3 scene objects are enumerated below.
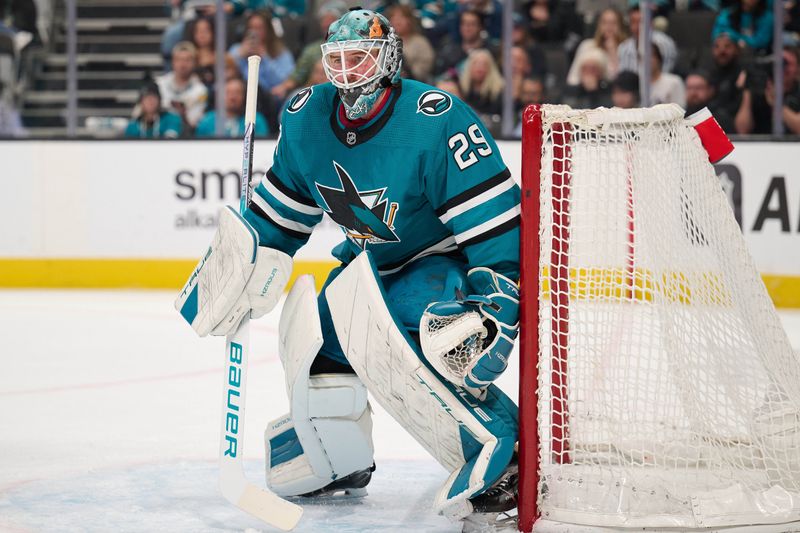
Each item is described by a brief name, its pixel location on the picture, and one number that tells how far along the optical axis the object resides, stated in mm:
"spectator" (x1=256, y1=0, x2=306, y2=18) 13203
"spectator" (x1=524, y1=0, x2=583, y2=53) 12609
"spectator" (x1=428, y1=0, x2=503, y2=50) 12500
